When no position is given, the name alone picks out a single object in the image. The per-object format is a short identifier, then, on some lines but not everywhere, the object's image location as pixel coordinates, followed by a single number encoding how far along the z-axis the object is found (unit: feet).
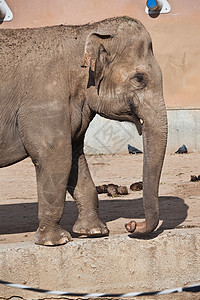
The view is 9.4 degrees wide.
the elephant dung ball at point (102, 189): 55.54
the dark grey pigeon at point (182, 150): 81.96
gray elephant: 33.72
